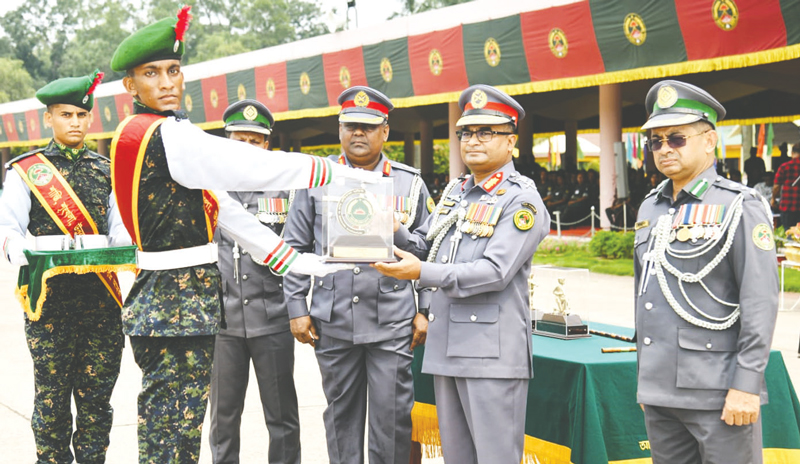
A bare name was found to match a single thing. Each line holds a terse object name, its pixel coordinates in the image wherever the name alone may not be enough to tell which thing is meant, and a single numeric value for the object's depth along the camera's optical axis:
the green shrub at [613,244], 13.87
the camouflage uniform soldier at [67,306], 4.20
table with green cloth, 3.59
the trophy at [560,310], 4.22
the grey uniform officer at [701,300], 2.91
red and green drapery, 11.59
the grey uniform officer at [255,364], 4.39
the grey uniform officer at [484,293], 3.31
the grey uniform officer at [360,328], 3.95
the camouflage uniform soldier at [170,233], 3.05
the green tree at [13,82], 59.28
